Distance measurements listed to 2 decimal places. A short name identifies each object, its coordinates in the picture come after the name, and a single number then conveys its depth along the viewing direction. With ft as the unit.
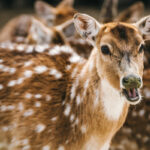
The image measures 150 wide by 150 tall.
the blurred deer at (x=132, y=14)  27.53
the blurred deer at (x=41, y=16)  32.96
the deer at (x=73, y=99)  15.35
